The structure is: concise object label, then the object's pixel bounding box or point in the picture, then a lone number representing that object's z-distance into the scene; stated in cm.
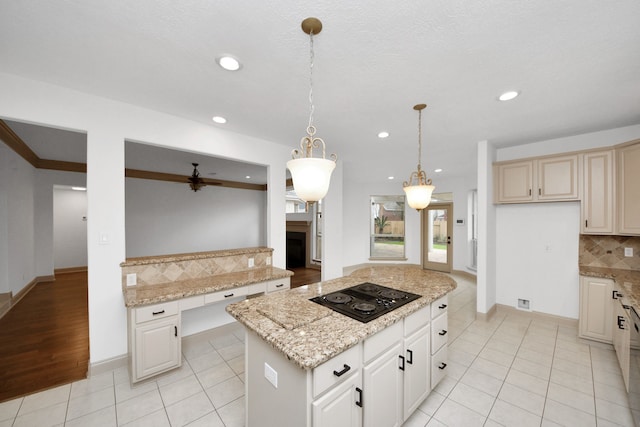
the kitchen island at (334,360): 114
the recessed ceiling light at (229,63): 169
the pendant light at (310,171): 139
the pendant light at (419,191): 237
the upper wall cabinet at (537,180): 314
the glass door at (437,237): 653
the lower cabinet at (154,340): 209
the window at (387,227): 723
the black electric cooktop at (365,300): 150
